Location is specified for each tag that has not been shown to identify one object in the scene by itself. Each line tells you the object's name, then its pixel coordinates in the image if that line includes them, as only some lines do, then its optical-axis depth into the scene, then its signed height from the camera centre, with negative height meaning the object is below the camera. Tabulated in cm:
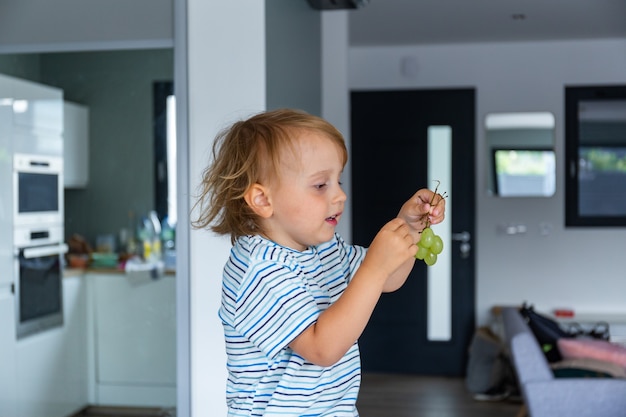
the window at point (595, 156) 569 +31
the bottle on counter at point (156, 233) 273 -12
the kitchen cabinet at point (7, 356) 271 -54
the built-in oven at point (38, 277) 273 -27
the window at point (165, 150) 268 +17
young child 114 -11
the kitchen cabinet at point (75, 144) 273 +19
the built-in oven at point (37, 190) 271 +3
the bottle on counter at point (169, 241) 271 -14
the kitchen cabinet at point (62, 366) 279 -59
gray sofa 317 -77
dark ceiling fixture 346 +86
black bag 384 -68
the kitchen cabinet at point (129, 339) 275 -49
